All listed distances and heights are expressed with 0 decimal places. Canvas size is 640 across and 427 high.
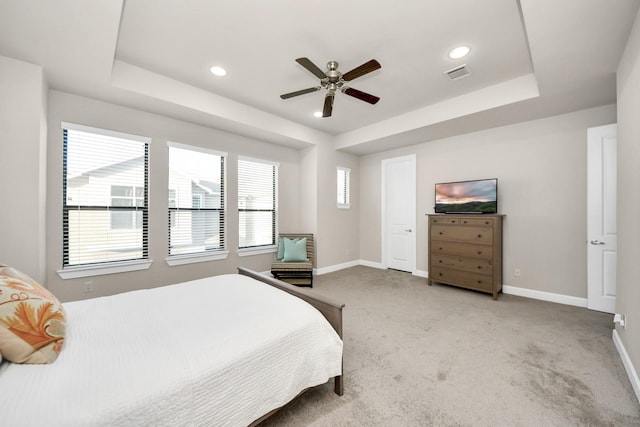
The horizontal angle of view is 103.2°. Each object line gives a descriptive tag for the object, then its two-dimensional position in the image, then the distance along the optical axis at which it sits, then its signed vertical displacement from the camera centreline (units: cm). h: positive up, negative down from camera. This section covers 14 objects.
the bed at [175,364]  91 -65
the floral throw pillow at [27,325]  107 -50
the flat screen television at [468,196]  381 +28
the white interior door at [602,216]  293 -3
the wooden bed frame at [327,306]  172 -66
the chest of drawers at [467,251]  360 -57
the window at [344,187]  561 +60
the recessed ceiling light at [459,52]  250 +164
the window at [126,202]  316 +15
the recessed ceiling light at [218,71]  284 +163
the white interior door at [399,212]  502 +4
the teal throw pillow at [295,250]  438 -63
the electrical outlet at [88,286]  296 -85
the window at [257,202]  438 +22
